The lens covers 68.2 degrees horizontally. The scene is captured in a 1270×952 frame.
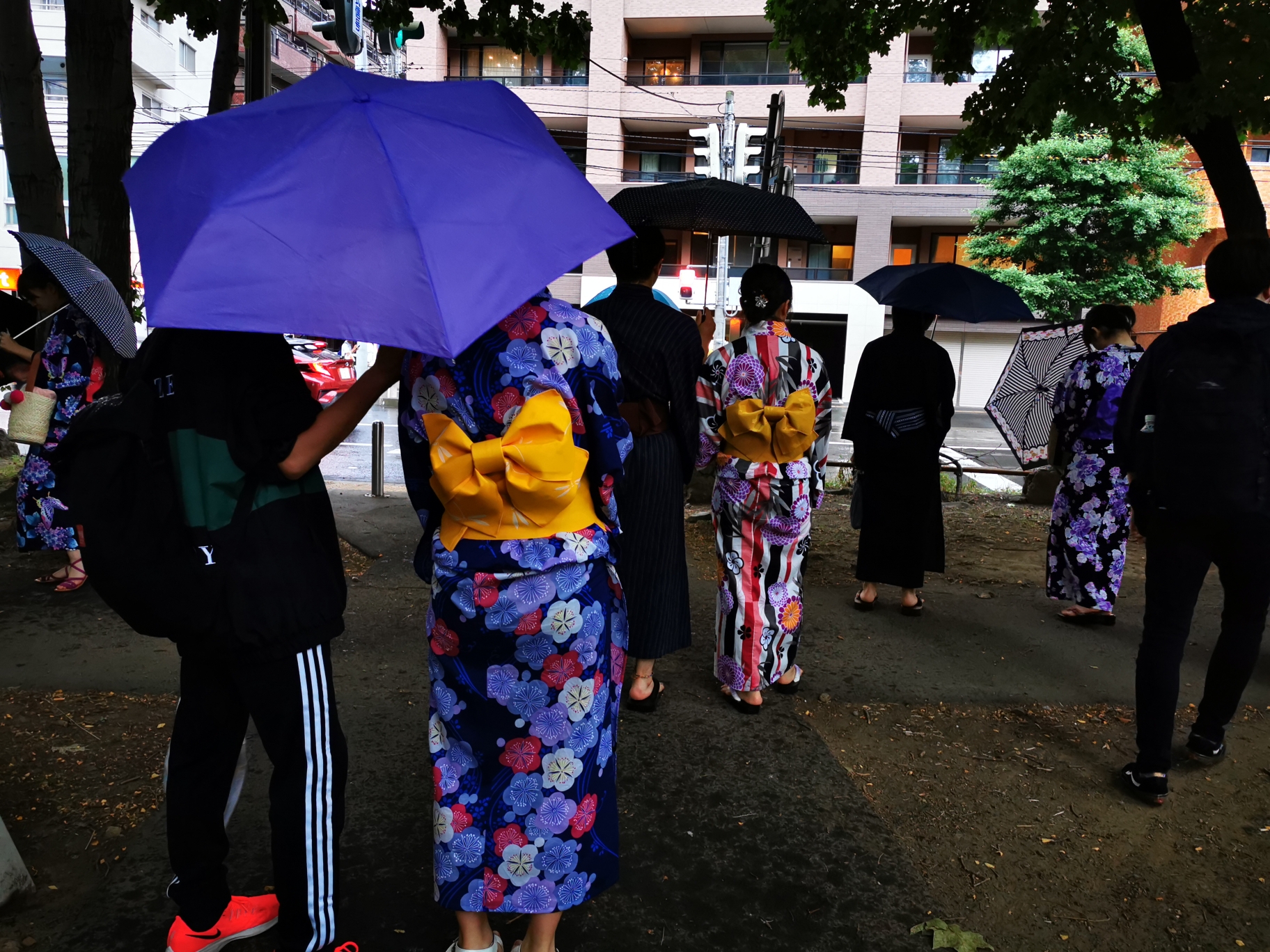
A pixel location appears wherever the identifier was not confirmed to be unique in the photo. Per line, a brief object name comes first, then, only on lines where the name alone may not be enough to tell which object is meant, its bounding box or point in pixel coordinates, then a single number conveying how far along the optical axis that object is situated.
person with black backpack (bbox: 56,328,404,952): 1.96
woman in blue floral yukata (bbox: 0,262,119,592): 4.76
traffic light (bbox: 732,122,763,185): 12.72
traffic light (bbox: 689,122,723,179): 13.32
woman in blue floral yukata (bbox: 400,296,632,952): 2.03
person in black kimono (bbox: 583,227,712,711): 3.64
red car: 17.80
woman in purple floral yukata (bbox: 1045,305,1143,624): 5.17
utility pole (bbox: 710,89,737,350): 13.43
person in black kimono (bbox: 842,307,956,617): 5.14
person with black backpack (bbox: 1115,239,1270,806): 3.13
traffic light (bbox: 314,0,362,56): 6.59
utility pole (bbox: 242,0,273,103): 6.20
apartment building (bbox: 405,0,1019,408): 28.22
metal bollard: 8.75
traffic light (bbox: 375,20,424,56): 7.62
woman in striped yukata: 3.93
